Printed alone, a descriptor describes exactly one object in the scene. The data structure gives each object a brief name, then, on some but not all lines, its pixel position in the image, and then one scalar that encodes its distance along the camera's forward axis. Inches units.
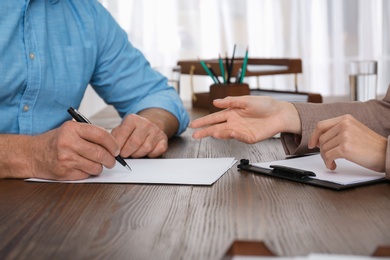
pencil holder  70.7
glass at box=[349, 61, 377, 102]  82.7
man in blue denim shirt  45.0
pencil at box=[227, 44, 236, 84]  77.9
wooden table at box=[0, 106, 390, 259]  28.3
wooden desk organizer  71.2
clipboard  38.7
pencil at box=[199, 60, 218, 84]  79.0
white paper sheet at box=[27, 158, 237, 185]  43.1
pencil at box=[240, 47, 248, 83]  76.2
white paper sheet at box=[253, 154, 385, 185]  40.5
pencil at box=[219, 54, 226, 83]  79.7
